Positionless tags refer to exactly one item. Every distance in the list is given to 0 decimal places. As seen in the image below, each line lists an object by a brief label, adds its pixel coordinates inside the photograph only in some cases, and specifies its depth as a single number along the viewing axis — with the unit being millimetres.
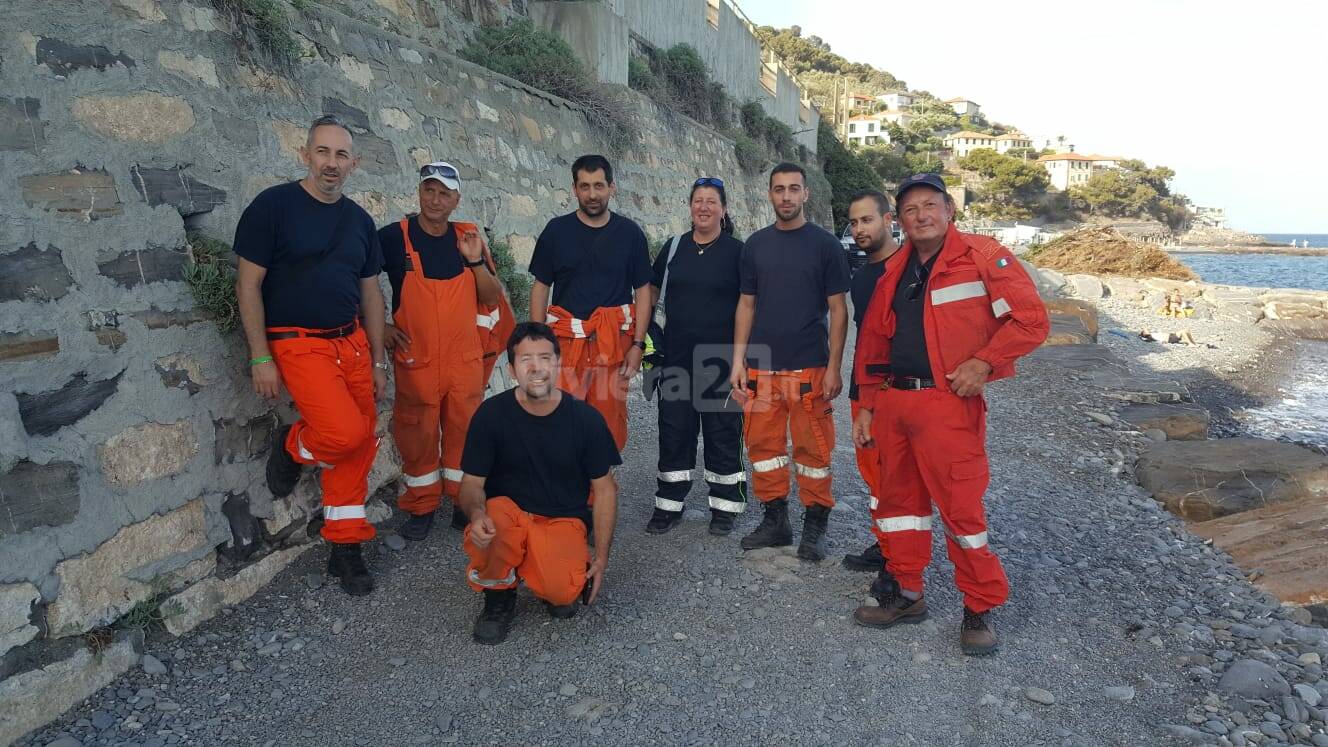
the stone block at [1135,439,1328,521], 5113
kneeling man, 3045
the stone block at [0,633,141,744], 2383
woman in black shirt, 4059
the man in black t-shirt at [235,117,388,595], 3062
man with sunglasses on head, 3777
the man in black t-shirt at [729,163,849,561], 3822
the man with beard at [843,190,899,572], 4020
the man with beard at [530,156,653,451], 4012
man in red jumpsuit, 2893
